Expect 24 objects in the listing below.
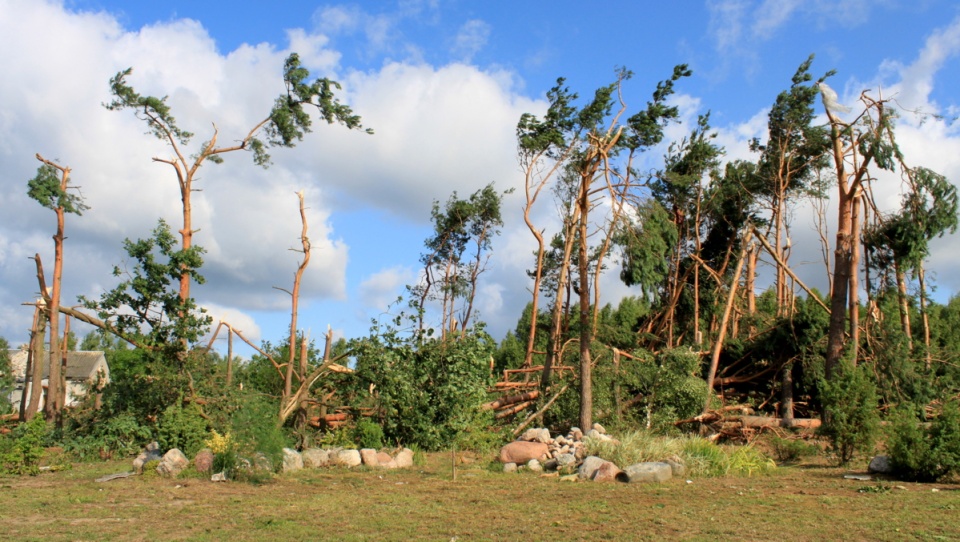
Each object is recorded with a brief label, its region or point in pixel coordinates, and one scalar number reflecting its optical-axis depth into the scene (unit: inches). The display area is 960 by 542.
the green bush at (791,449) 561.3
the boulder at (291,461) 496.7
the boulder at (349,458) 520.1
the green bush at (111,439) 564.4
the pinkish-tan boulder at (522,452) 518.3
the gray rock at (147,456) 473.6
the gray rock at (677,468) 463.8
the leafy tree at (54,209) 680.4
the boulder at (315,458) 516.4
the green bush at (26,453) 479.2
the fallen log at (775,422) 657.0
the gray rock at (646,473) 440.1
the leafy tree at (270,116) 706.2
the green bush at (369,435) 567.8
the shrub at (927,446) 416.5
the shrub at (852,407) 486.3
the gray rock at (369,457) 525.7
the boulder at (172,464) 455.2
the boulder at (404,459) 529.7
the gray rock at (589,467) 459.0
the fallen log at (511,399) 712.4
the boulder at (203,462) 454.3
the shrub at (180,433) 491.5
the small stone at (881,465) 454.6
